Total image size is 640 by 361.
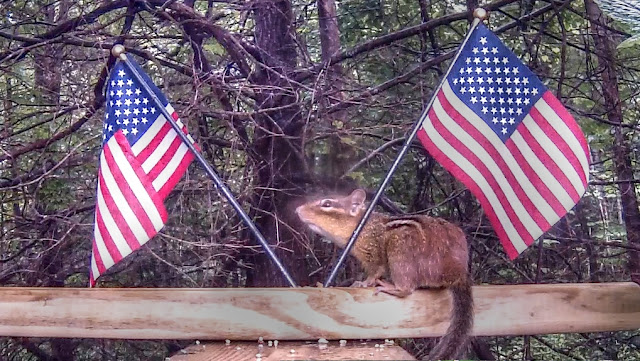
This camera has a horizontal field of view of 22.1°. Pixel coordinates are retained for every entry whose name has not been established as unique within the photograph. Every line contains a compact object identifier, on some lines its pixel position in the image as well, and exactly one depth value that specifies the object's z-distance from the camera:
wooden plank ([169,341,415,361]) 1.16
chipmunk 1.24
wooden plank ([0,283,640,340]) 1.18
